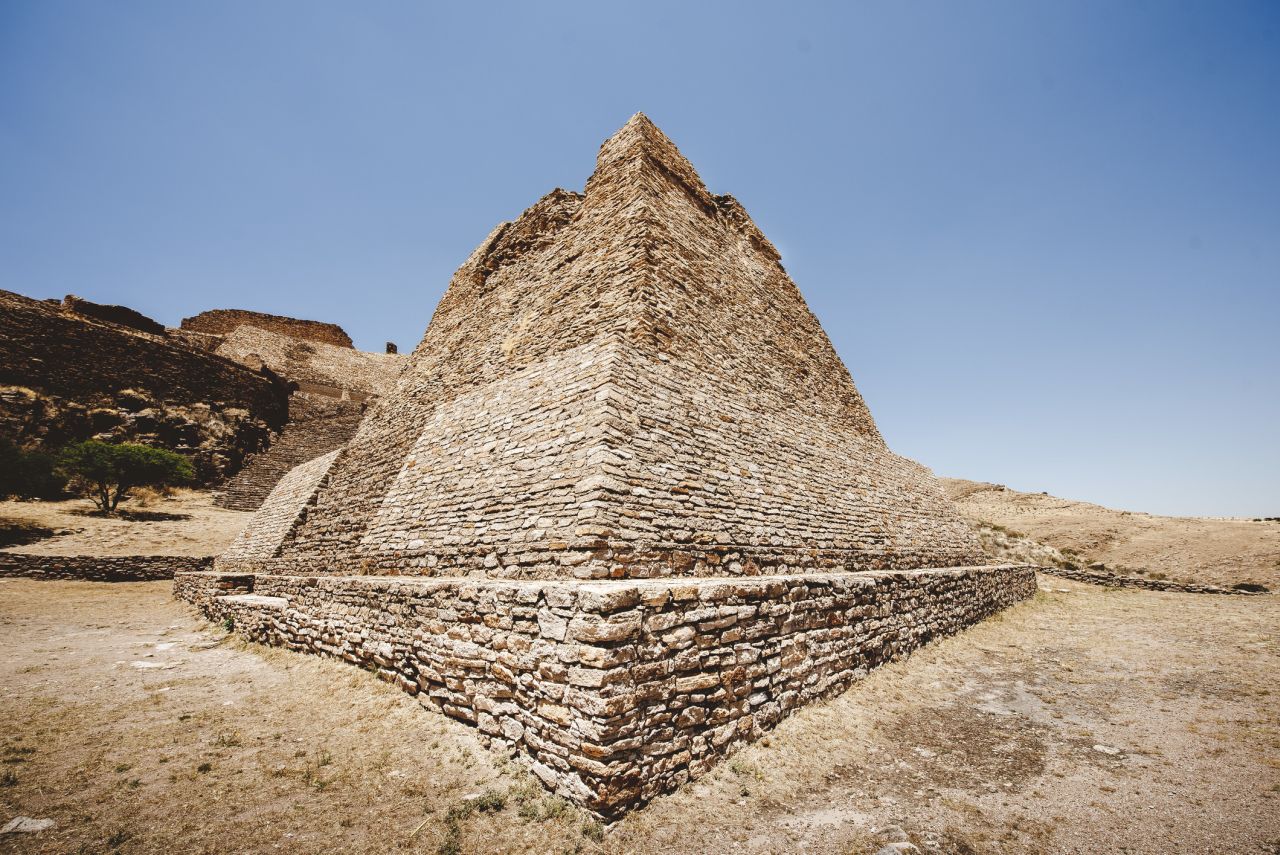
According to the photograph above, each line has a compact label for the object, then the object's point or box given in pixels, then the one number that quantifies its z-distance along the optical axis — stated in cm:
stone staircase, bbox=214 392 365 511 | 2020
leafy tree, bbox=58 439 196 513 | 1580
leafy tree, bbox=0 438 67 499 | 1488
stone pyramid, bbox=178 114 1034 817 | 361
